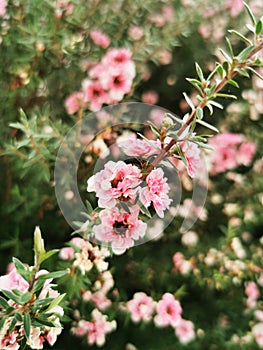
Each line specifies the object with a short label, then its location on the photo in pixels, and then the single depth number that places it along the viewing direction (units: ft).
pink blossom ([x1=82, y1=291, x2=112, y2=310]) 1.00
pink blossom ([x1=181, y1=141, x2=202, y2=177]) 0.58
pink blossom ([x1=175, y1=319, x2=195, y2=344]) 1.13
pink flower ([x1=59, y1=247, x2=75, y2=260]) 0.96
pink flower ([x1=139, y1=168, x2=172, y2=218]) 0.57
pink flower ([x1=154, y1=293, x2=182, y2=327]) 1.05
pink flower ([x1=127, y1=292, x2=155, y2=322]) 1.05
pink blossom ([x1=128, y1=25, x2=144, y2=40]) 1.18
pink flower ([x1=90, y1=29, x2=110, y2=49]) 1.12
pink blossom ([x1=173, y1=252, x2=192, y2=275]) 1.16
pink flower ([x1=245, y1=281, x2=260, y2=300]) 1.20
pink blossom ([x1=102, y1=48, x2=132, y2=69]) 1.00
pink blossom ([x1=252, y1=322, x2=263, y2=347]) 1.13
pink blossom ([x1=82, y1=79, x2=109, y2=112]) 1.02
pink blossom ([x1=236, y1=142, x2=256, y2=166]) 1.25
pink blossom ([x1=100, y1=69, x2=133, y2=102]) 0.99
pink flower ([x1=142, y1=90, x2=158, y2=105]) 1.27
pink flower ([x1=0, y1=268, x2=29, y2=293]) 0.58
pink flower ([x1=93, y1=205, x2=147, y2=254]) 0.60
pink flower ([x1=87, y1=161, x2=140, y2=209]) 0.57
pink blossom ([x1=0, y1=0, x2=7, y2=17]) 1.04
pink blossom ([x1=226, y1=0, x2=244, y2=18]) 1.30
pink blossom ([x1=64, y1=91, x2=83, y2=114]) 1.06
